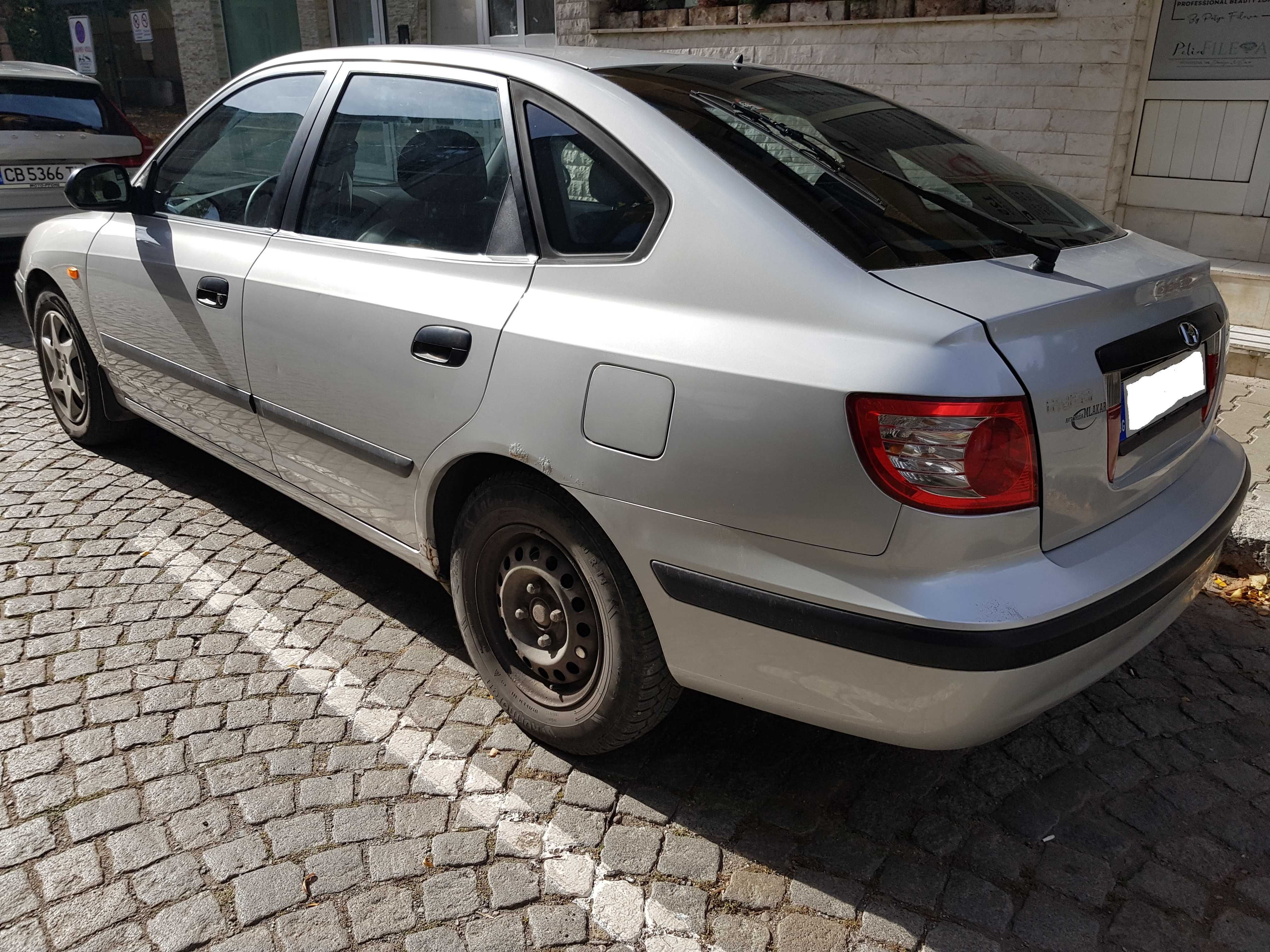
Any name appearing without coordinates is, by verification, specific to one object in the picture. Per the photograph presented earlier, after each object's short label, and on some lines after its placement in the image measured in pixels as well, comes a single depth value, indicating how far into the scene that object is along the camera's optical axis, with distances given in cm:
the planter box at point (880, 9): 737
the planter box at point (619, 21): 922
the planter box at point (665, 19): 884
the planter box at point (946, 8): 702
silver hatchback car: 192
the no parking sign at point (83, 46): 1306
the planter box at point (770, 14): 809
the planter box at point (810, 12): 783
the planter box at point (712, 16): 841
